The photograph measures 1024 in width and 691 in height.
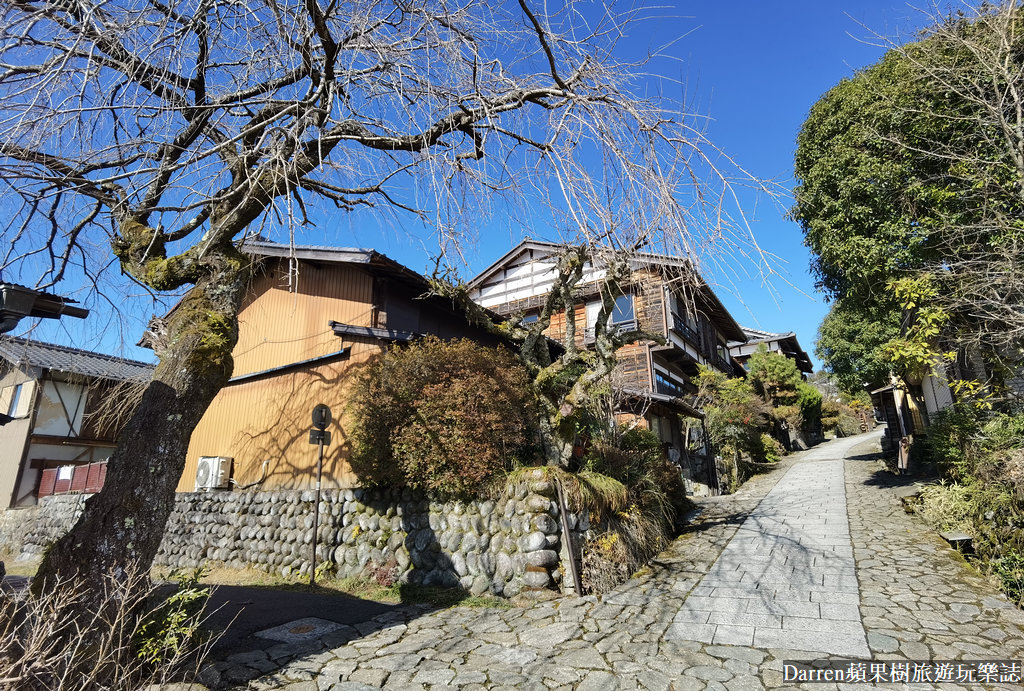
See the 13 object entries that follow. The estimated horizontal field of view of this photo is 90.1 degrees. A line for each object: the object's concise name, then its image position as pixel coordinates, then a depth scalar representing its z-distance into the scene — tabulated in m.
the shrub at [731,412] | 18.72
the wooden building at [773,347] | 34.50
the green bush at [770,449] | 23.06
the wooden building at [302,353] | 10.27
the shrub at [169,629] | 4.14
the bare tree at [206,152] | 3.62
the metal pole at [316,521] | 8.35
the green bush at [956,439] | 8.62
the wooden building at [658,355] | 17.27
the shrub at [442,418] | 7.88
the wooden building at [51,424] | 16.83
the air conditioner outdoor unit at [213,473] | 11.47
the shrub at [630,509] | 7.33
